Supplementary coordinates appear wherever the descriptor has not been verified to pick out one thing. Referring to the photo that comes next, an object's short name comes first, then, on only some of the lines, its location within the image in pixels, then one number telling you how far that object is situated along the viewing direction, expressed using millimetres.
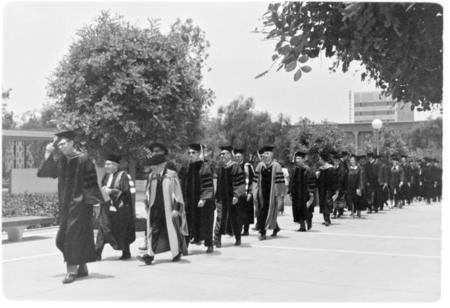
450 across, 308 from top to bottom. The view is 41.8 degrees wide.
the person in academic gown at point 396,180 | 20389
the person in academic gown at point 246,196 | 11373
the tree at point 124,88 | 12789
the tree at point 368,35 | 5934
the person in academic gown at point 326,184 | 15501
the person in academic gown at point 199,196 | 10094
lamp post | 21828
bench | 11352
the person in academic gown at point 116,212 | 9500
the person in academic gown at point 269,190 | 12234
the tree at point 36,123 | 23122
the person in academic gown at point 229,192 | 10969
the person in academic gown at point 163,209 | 8984
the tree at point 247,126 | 34969
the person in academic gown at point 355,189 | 17703
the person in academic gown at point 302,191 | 13633
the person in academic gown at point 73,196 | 7523
